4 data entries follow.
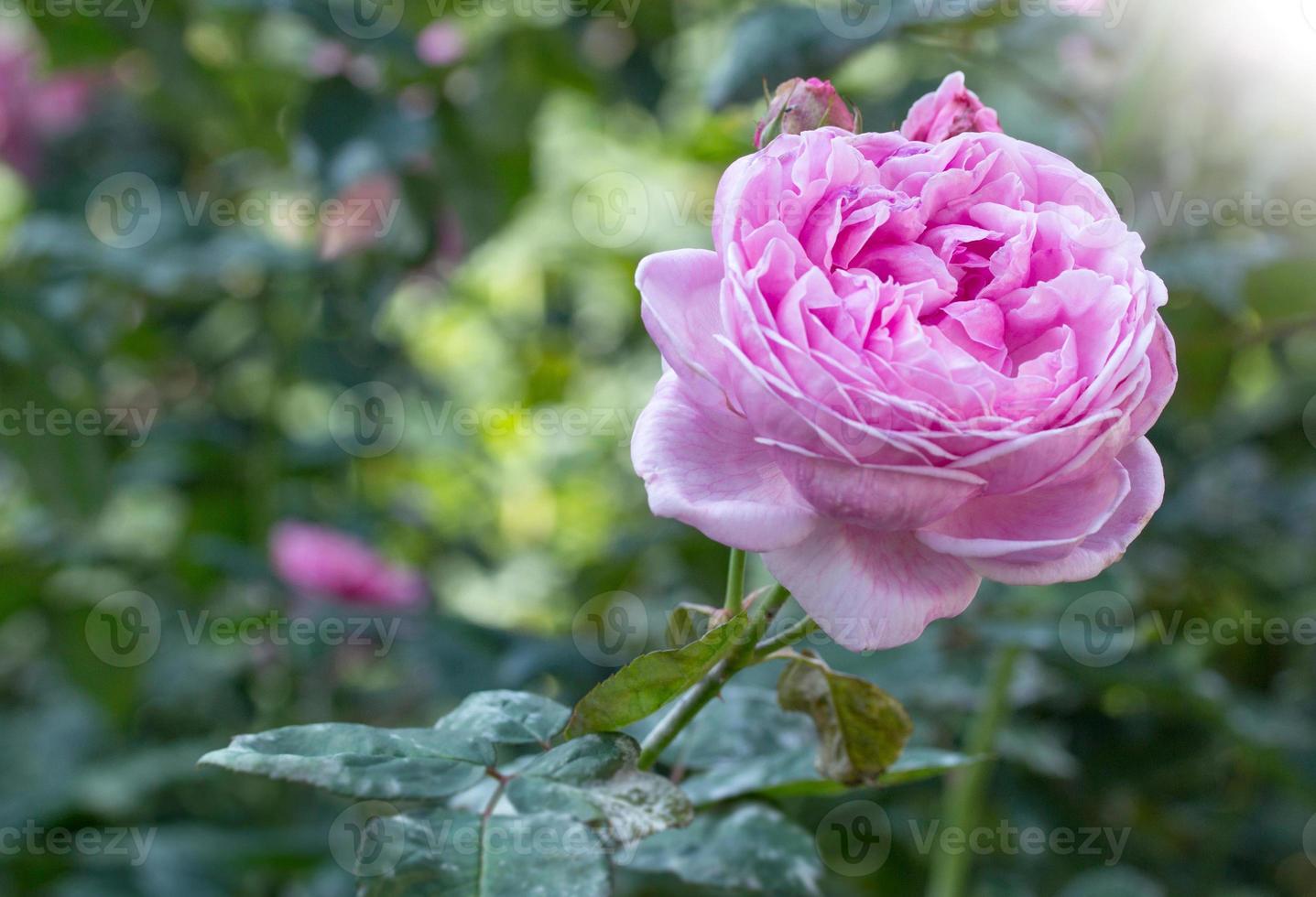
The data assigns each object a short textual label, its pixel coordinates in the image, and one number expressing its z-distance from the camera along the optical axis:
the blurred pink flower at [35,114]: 1.24
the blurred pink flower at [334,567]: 0.97
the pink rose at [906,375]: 0.49
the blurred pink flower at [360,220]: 1.01
